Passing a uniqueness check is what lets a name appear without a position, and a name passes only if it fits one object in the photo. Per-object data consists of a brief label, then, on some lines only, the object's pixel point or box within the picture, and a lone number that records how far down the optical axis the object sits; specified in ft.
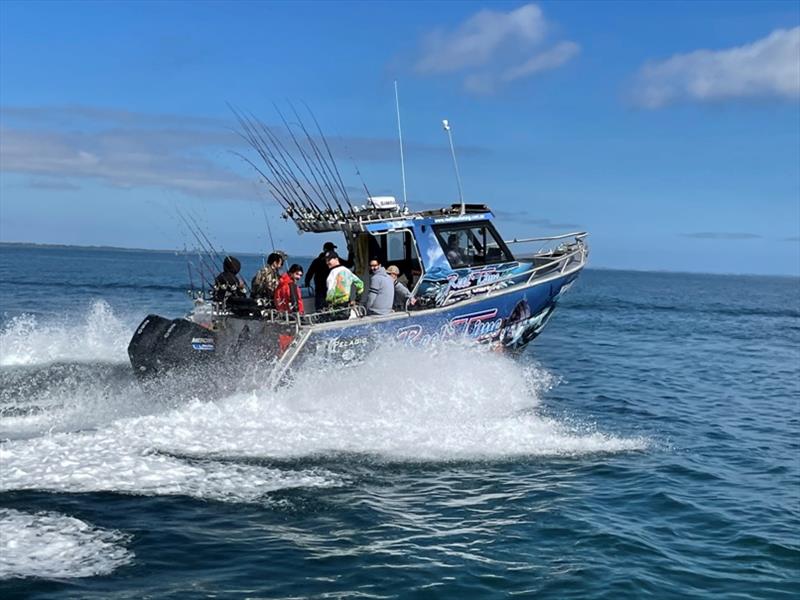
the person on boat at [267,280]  43.27
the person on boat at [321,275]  48.57
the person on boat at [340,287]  42.68
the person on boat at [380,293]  42.98
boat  39.99
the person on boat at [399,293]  45.24
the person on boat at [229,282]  43.55
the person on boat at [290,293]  41.50
